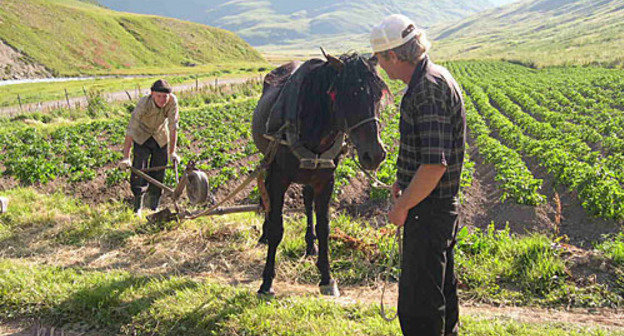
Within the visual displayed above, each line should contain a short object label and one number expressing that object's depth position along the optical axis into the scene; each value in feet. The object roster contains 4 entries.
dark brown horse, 10.81
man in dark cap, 19.88
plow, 17.28
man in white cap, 8.10
